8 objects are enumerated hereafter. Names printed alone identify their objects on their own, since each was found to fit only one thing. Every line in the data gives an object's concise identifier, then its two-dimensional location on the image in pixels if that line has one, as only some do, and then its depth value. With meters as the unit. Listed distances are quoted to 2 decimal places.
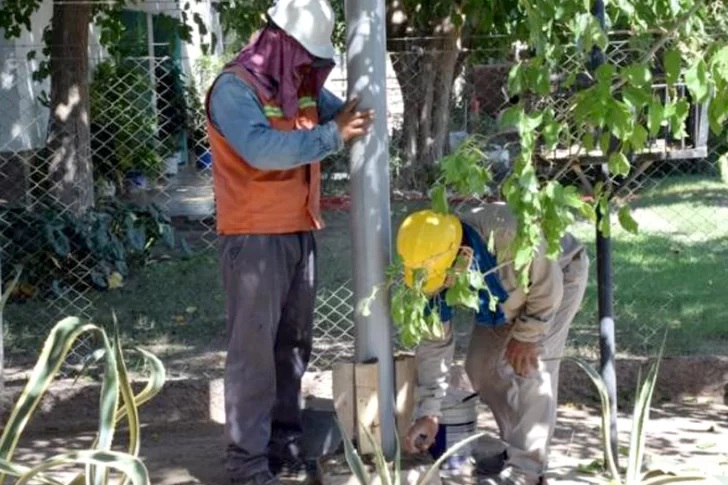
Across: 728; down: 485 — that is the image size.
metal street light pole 5.10
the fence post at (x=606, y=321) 5.50
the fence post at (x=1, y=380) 6.78
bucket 5.52
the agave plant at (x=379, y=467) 3.81
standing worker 5.25
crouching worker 4.90
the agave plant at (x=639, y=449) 3.63
